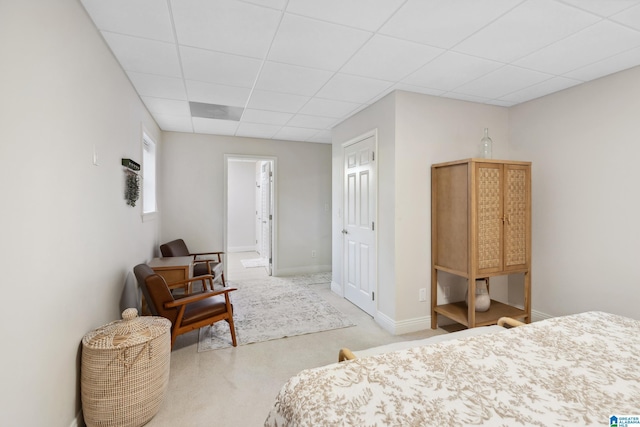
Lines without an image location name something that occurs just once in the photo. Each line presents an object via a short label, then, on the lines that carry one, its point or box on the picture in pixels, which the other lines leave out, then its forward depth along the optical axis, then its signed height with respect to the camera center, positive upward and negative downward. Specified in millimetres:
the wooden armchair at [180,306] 2301 -845
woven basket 1609 -943
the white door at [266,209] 5492 -16
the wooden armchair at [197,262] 3874 -750
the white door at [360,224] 3445 -220
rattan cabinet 2676 -183
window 3694 +448
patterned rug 2945 -1276
